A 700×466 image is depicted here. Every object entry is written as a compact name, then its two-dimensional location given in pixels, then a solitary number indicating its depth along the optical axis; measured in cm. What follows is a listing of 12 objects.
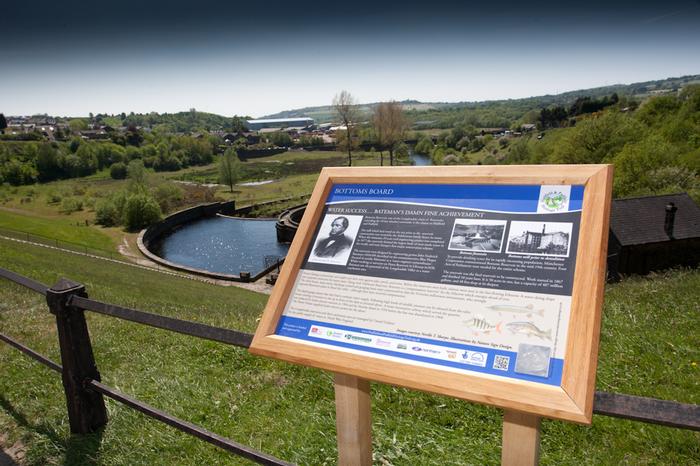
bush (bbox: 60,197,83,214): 5009
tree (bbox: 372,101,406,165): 7994
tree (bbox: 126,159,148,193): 5916
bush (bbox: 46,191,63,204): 5221
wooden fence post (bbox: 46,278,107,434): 276
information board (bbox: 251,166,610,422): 131
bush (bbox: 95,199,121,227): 4781
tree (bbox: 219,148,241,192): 7188
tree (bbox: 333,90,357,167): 7931
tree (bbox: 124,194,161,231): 4559
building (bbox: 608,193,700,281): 1967
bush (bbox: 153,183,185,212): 5705
